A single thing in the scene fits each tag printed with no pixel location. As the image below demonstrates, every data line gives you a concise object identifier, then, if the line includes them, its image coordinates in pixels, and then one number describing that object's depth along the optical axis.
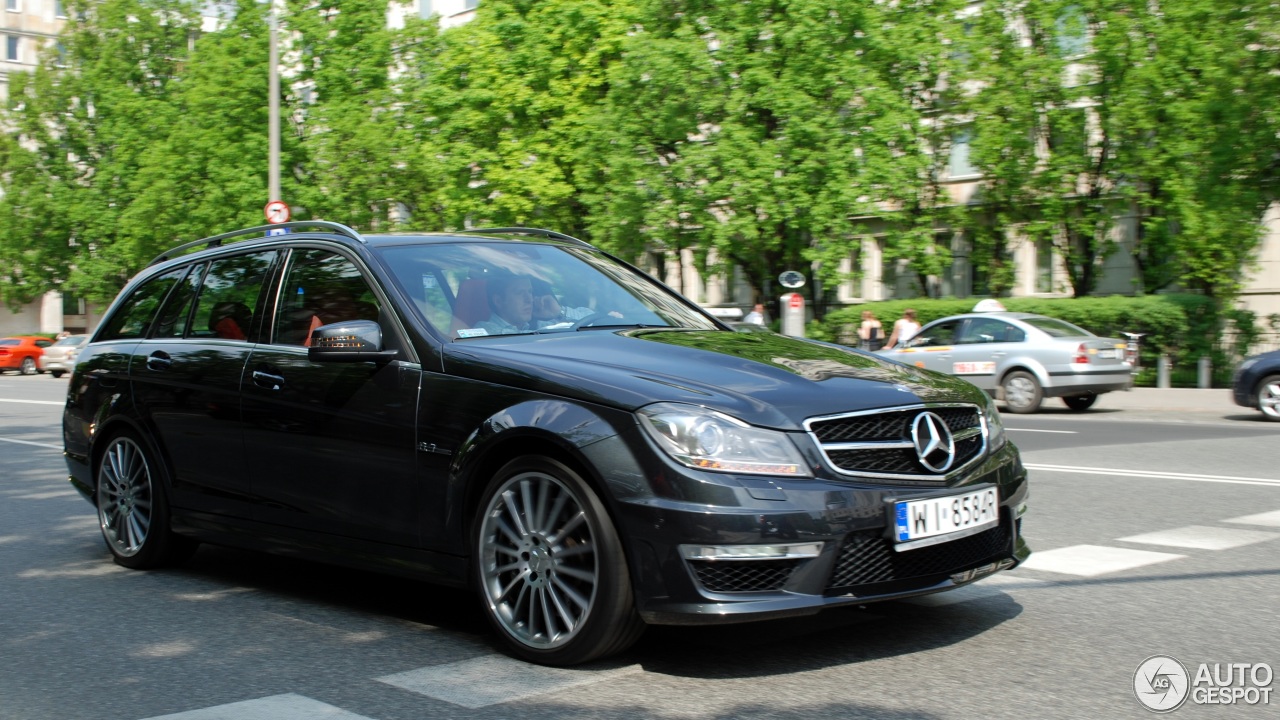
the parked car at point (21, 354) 51.72
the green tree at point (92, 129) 55.34
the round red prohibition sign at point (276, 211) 25.22
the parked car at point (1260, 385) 18.27
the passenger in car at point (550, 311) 5.71
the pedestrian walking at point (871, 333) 29.00
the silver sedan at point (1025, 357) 20.16
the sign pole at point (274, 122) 29.56
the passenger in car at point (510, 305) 5.57
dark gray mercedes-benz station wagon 4.45
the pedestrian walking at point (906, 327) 27.27
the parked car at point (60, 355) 47.60
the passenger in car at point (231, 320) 6.41
